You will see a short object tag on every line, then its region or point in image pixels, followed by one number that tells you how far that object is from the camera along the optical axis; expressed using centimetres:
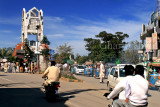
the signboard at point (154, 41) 3172
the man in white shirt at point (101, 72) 1977
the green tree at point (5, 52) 8272
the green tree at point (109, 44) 5438
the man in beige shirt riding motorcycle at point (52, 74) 916
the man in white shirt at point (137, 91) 406
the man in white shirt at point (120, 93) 427
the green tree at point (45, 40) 3853
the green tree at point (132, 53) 5428
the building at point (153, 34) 3219
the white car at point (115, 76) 1147
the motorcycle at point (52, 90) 899
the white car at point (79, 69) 3494
